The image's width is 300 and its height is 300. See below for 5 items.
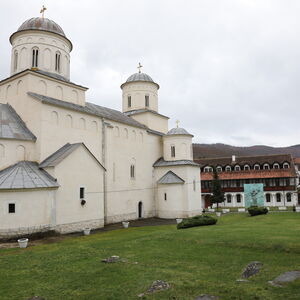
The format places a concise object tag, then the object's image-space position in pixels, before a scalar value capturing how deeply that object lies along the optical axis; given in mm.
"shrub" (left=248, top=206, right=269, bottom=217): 28594
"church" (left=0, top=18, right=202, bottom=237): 18906
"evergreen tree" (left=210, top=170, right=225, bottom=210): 39594
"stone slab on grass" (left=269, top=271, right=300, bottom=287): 7562
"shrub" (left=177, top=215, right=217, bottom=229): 20328
